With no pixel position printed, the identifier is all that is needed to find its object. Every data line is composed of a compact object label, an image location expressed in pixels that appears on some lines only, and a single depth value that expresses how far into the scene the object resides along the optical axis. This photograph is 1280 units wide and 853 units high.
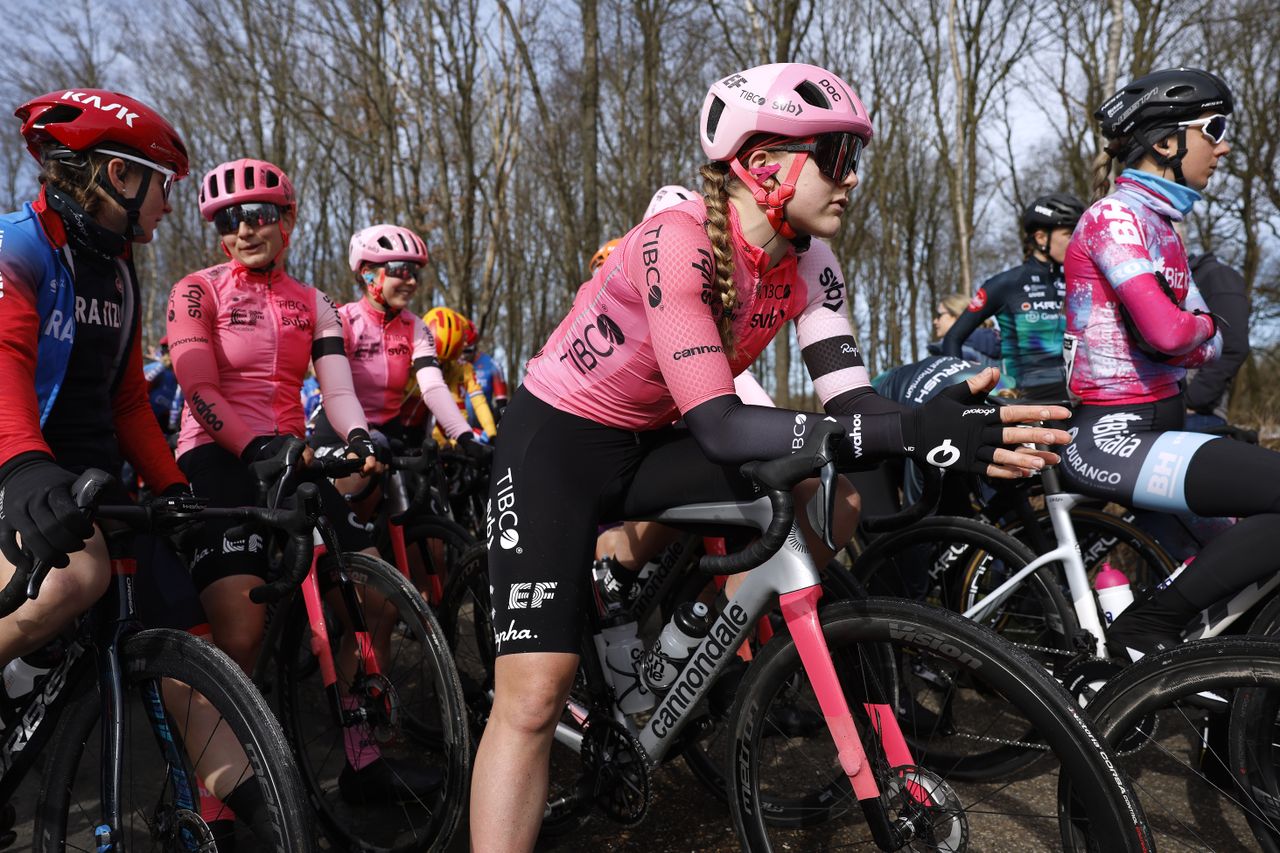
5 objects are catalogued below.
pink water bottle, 2.99
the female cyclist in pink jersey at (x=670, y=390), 1.95
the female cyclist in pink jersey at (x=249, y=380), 3.07
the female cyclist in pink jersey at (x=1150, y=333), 2.66
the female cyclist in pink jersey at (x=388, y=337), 4.91
